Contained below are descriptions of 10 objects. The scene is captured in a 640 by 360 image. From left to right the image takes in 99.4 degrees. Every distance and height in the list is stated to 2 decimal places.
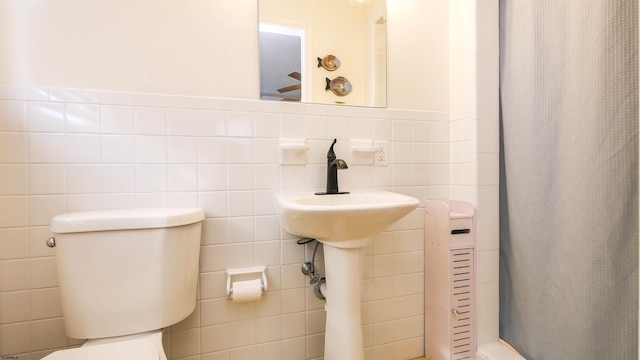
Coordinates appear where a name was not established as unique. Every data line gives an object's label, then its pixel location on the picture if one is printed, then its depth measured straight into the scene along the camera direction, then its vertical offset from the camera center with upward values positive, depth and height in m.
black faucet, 1.15 +0.00
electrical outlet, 1.30 +0.09
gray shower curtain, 0.88 -0.02
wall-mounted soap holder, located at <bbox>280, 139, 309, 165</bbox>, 1.15 +0.10
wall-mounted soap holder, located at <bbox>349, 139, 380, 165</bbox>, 1.25 +0.11
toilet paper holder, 1.08 -0.41
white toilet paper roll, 1.05 -0.45
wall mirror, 1.17 +0.56
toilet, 0.83 -0.30
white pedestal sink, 0.83 -0.20
